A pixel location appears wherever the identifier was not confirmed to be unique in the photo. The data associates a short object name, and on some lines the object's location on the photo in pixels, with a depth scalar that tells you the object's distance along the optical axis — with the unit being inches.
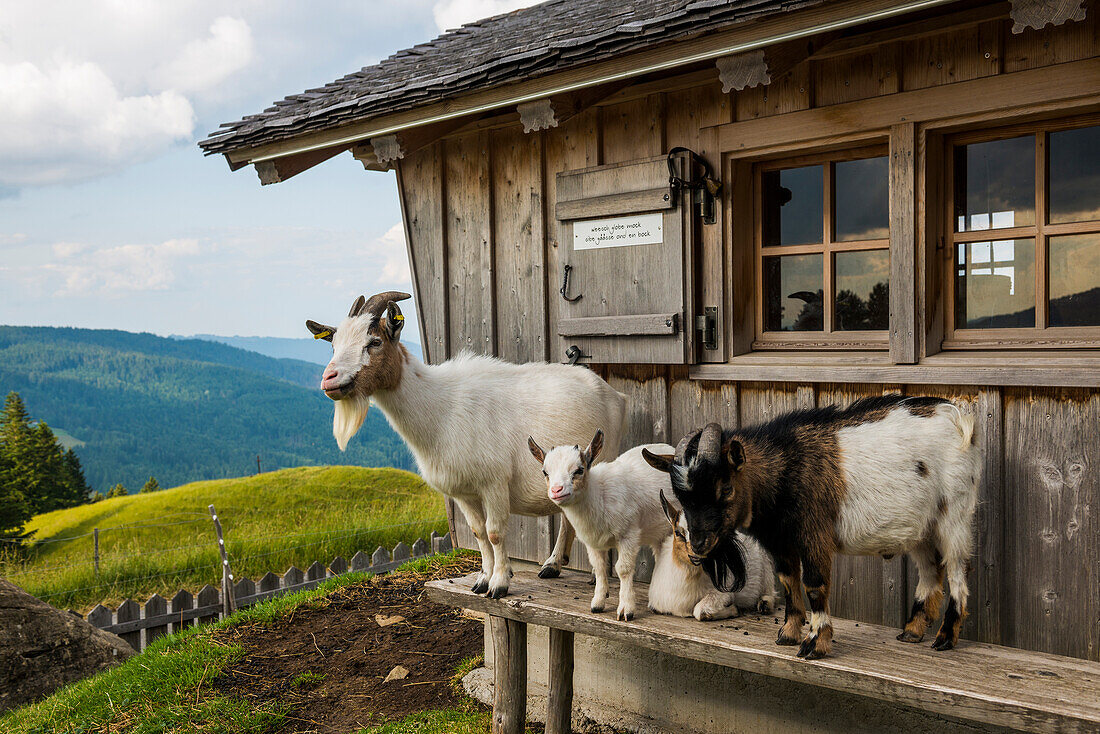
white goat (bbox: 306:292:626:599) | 154.1
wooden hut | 134.0
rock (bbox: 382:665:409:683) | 221.9
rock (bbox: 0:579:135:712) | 251.1
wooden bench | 108.5
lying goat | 144.8
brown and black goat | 120.3
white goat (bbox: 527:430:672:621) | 138.3
